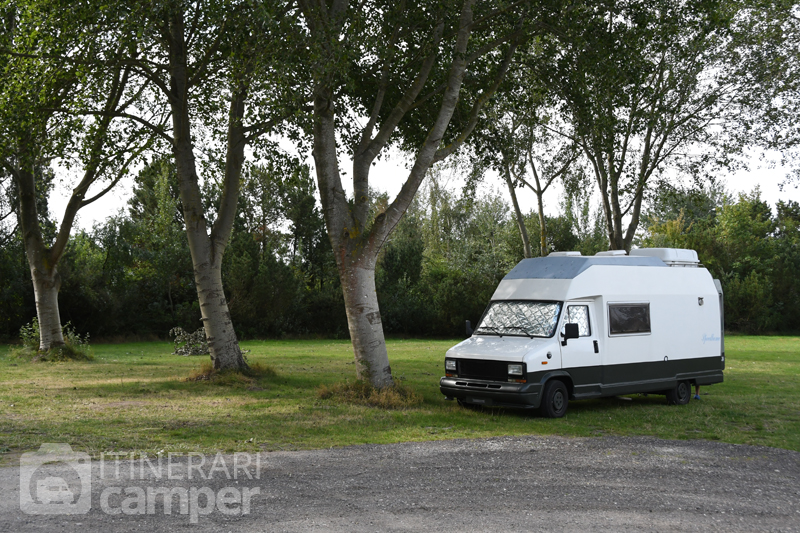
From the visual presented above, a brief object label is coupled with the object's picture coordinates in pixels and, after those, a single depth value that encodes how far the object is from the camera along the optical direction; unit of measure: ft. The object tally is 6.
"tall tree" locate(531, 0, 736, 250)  50.17
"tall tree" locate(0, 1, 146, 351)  49.03
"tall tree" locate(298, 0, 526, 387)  45.24
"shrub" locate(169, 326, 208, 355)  97.35
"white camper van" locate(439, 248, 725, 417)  42.32
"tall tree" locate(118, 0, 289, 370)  55.36
